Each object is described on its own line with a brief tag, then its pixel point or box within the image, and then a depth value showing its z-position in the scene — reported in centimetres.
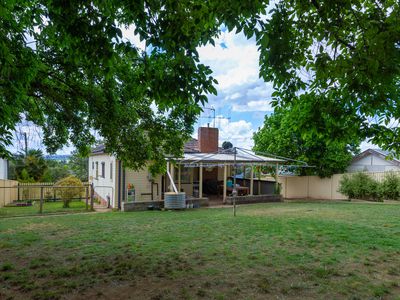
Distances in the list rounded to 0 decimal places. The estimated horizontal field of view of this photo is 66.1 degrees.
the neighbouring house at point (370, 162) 2239
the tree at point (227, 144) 2946
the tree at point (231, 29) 348
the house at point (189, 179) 1478
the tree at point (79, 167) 2746
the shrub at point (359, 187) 1739
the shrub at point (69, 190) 1508
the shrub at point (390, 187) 1622
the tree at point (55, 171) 2200
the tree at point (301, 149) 2058
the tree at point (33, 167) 2145
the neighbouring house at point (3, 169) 2013
